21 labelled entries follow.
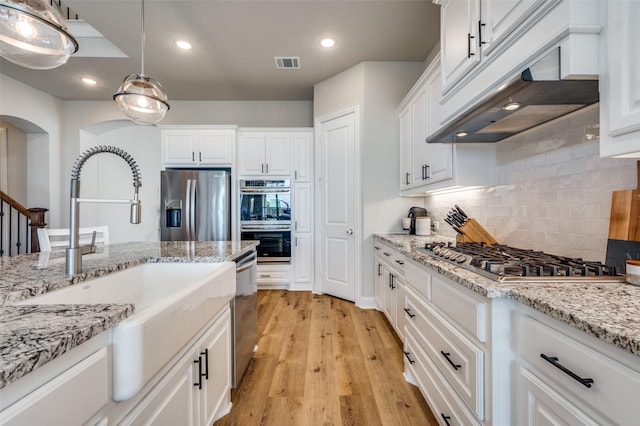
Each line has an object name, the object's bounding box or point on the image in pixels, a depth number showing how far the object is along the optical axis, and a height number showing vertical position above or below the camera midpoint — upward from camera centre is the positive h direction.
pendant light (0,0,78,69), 1.31 +0.90
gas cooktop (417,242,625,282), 1.05 -0.21
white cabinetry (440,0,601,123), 0.98 +0.73
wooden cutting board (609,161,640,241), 1.07 -0.01
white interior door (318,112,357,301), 3.62 +0.09
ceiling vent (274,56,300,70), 3.51 +1.90
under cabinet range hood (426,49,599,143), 1.06 +0.51
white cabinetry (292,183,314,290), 4.21 -0.43
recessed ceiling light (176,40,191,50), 3.19 +1.90
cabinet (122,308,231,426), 0.86 -0.66
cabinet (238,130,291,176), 4.27 +0.90
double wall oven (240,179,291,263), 4.19 -0.08
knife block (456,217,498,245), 2.04 -0.15
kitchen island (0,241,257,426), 0.46 -0.23
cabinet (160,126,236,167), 4.24 +0.99
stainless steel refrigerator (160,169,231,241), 3.92 +0.07
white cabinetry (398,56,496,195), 2.08 +0.49
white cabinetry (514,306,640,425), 0.62 -0.41
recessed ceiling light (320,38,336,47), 3.12 +1.88
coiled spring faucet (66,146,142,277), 1.08 -0.03
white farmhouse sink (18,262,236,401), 0.67 -0.34
